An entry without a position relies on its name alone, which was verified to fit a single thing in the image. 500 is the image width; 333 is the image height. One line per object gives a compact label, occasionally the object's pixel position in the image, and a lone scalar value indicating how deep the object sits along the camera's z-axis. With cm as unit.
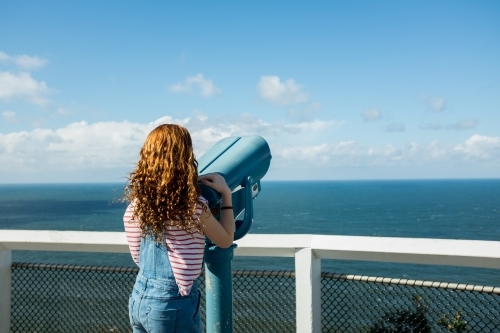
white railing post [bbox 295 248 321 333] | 232
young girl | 170
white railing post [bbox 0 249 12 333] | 279
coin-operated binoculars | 196
